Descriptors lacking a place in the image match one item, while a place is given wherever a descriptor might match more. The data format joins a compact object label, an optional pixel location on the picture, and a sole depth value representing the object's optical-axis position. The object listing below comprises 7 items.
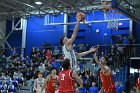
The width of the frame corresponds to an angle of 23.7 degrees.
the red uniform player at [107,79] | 10.80
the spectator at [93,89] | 20.79
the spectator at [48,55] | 28.34
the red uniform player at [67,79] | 7.87
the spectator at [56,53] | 29.08
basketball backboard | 16.16
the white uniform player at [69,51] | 8.73
